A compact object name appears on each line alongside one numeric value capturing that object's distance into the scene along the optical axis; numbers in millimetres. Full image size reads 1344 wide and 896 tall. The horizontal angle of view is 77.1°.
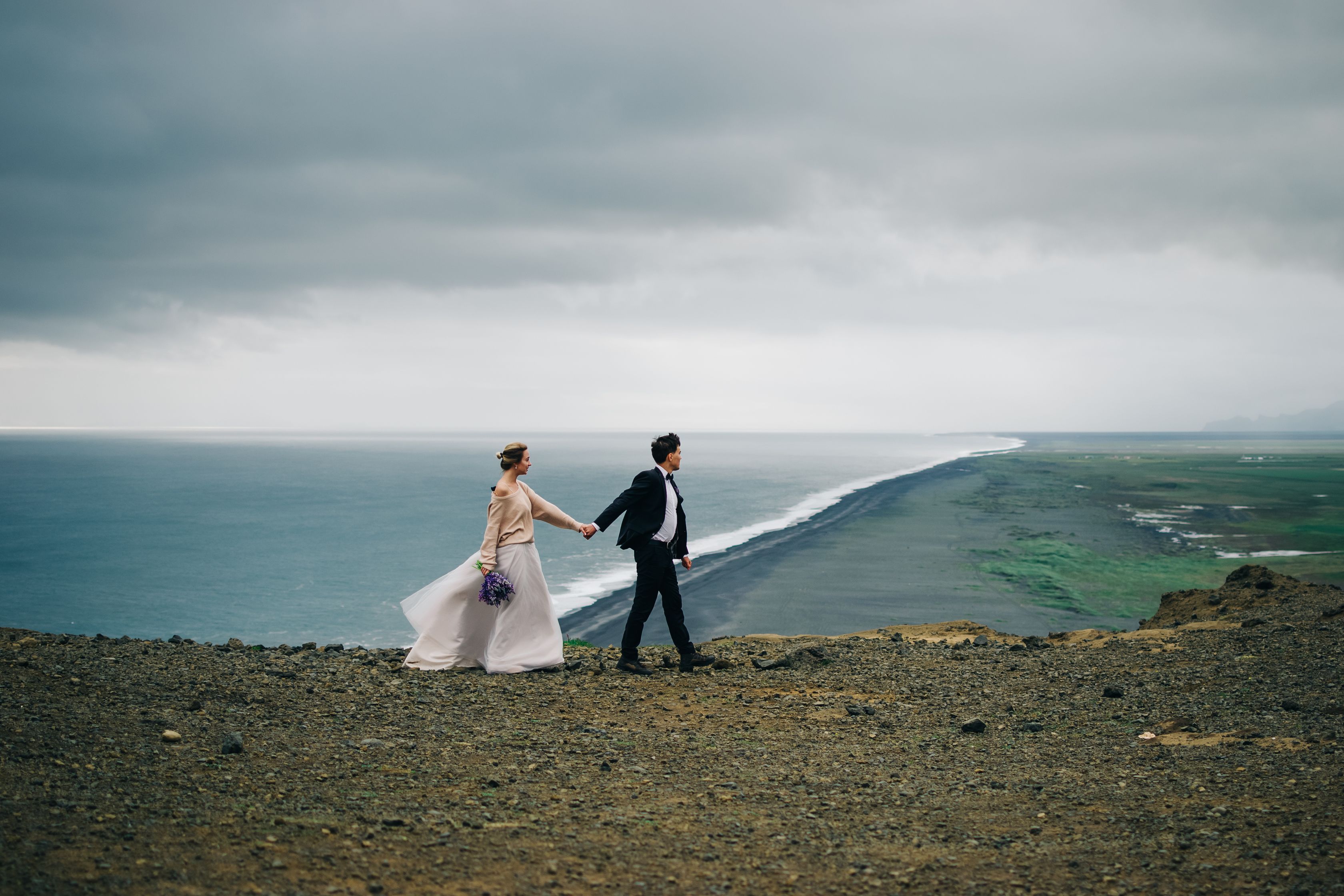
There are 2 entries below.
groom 9844
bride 9633
